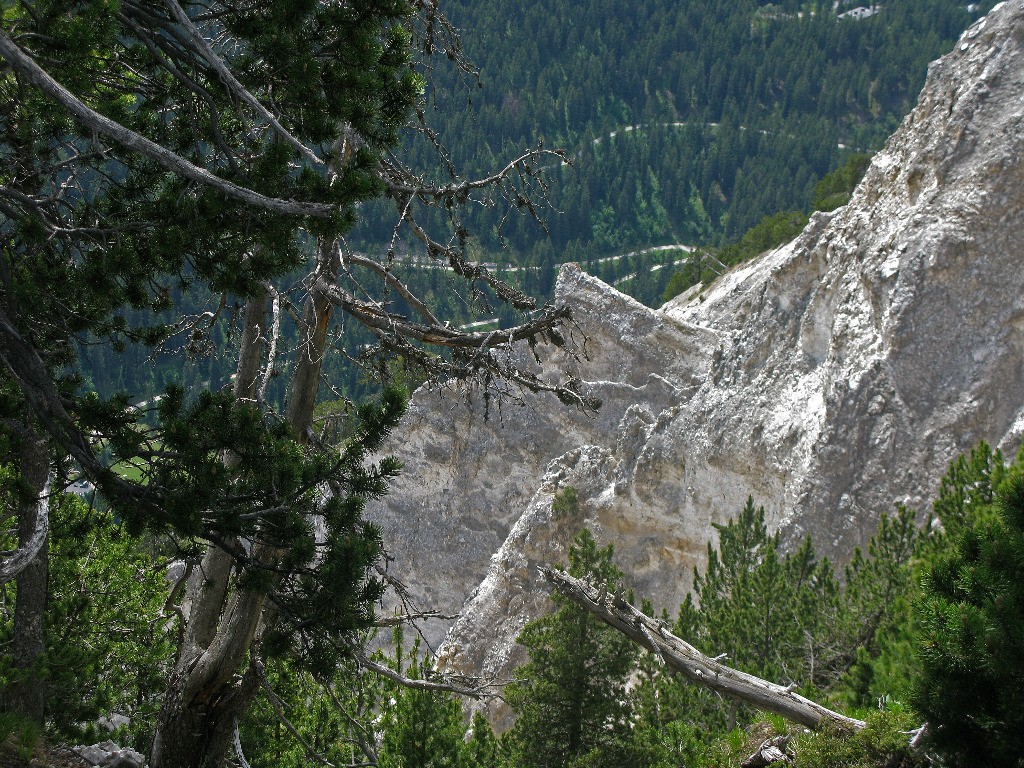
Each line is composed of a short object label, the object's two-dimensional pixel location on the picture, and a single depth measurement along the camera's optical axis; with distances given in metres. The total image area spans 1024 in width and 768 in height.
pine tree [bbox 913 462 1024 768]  11.07
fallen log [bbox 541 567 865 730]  18.41
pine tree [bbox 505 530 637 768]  33.00
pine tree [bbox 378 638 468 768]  25.52
